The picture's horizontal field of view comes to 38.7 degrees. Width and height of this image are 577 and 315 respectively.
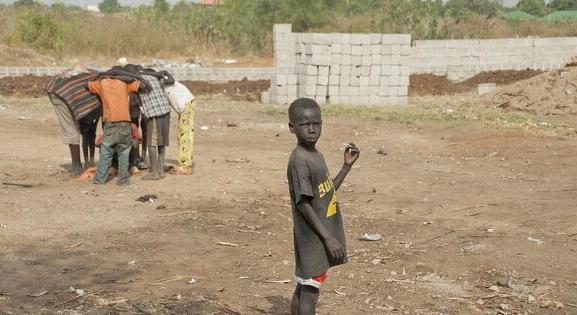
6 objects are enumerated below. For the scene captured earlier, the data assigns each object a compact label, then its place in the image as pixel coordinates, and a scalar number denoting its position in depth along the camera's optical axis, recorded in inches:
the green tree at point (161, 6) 1674.5
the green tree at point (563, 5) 2546.8
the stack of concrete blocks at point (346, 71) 721.6
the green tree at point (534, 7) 2493.6
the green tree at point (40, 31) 1080.8
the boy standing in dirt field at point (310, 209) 159.2
